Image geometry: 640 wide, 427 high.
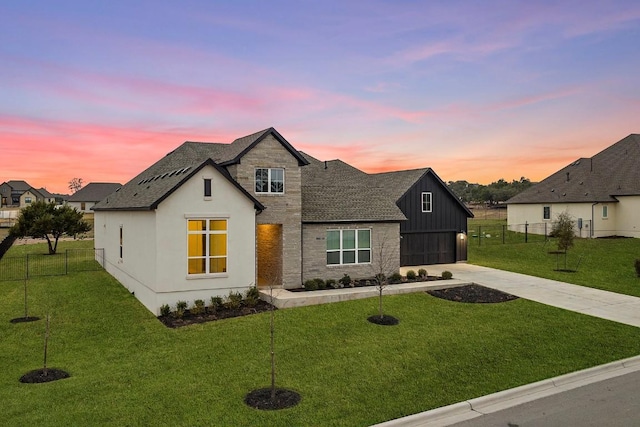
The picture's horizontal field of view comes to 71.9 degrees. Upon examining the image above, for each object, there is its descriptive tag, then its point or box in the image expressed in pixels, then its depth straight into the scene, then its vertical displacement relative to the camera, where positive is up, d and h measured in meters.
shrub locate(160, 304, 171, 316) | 16.25 -3.35
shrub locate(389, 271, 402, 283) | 22.09 -3.01
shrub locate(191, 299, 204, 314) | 16.38 -3.28
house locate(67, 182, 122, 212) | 93.12 +5.68
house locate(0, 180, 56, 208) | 118.06 +7.46
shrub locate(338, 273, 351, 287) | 21.20 -3.01
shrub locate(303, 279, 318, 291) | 20.13 -3.06
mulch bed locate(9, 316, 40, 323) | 15.58 -3.52
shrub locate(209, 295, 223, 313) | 16.91 -3.22
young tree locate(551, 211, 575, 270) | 27.94 -1.19
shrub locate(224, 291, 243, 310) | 17.06 -3.19
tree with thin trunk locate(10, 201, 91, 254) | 33.66 -0.08
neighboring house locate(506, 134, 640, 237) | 40.22 +1.88
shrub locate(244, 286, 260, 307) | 17.41 -3.10
